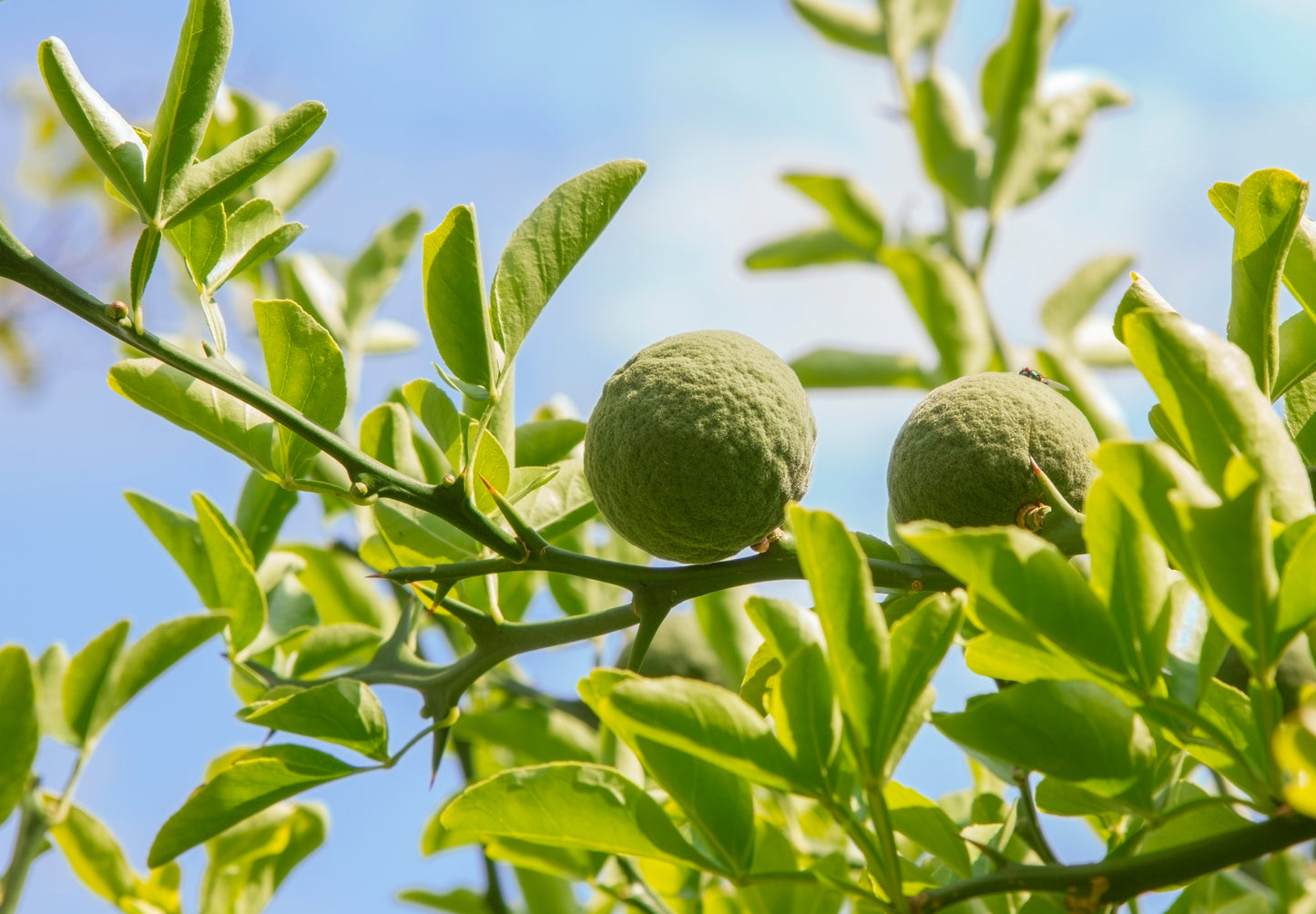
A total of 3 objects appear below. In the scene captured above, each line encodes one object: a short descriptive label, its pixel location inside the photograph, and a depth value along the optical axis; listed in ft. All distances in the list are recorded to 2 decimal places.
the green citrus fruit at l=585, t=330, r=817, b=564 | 2.52
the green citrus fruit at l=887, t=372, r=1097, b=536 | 2.52
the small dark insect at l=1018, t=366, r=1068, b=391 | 2.62
